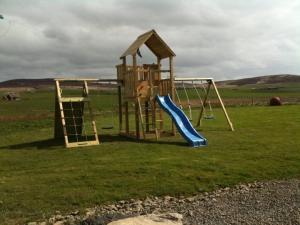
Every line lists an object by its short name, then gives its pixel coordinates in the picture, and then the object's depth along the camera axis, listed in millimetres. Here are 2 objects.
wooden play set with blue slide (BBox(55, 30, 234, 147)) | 12573
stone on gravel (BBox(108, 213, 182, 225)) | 5060
